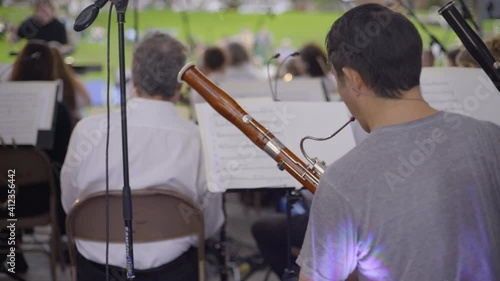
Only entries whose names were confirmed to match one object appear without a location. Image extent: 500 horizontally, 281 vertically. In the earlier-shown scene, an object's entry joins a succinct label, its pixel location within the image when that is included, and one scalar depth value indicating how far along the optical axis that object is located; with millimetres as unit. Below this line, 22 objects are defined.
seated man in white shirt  2662
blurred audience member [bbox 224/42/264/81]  6879
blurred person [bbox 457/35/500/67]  3166
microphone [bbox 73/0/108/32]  2152
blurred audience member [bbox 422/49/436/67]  3893
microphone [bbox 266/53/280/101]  3084
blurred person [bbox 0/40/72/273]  3670
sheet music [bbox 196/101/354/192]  2656
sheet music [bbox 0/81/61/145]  3562
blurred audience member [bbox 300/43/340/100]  5844
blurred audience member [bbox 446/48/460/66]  4160
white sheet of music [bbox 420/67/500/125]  2951
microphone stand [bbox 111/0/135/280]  2180
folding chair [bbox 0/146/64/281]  3496
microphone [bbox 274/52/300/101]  3518
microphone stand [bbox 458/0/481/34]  3178
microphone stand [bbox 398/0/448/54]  3927
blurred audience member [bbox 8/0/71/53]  6543
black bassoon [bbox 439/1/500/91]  1983
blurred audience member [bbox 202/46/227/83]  6359
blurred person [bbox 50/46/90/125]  4445
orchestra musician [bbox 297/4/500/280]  1576
